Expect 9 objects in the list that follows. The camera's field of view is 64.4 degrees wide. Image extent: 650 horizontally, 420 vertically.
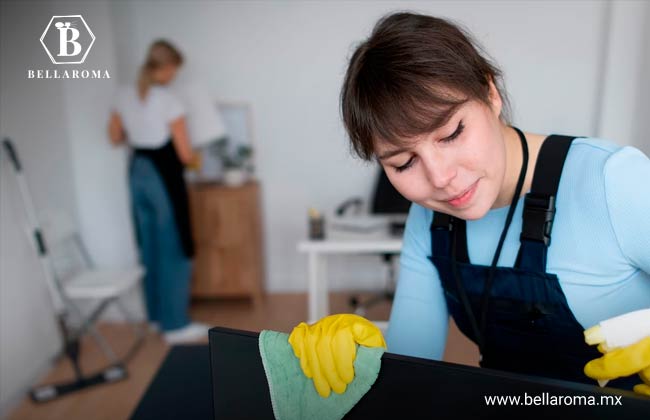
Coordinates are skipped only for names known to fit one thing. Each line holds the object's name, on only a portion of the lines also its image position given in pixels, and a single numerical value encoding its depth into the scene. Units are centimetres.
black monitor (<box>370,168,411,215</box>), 261
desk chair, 255
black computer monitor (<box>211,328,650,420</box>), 40
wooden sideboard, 266
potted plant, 274
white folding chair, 202
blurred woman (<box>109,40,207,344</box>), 206
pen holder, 208
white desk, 200
